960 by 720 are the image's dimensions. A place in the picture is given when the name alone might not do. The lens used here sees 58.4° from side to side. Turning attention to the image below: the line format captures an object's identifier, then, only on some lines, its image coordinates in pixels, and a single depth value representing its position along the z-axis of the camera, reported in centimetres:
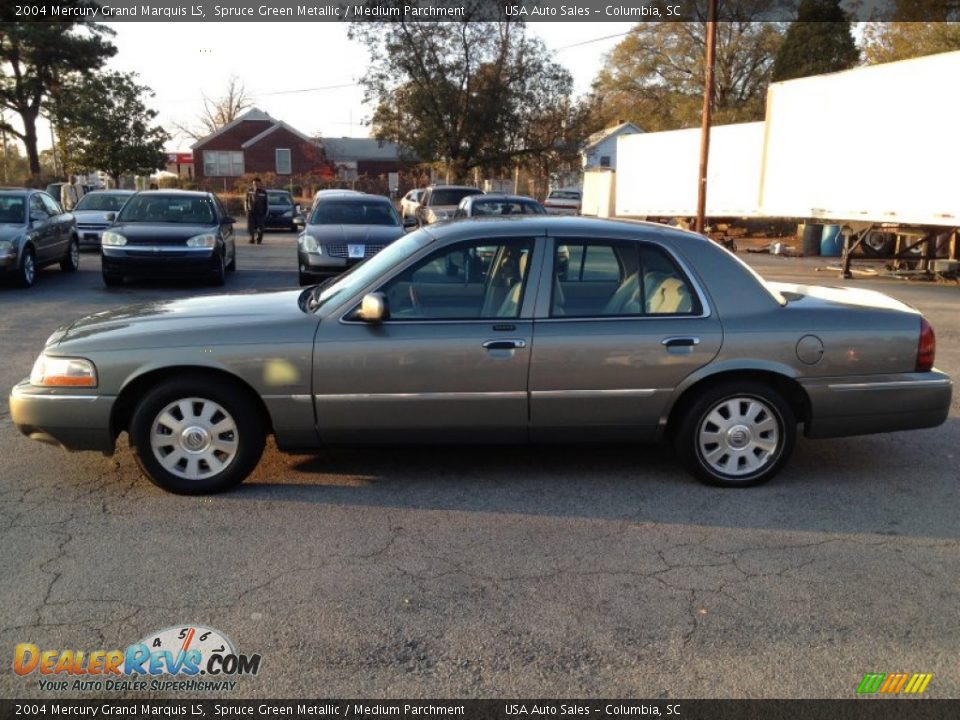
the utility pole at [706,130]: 2075
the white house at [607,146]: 5799
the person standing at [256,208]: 2384
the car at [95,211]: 2033
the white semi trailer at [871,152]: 1442
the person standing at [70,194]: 2579
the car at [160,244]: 1304
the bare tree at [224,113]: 7394
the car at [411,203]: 2527
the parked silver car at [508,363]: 471
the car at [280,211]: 3150
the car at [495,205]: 1791
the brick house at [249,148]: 5884
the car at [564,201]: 4085
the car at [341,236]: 1285
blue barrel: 2334
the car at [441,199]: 2252
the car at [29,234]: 1318
